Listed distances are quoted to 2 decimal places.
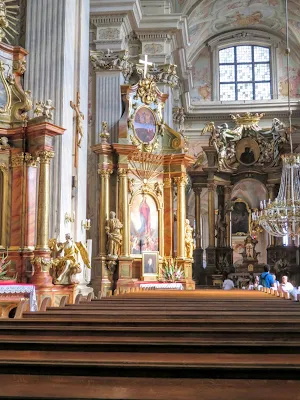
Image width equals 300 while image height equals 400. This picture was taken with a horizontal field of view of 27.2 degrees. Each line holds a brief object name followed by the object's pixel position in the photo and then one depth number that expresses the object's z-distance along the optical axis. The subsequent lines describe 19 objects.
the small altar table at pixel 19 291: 9.21
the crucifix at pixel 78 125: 13.33
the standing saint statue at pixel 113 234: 16.95
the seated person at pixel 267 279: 15.40
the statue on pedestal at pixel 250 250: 25.77
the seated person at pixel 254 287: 18.77
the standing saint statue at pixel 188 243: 19.42
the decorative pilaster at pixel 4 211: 10.44
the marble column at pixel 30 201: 10.38
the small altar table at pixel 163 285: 17.52
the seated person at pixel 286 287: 13.25
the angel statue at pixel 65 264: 10.34
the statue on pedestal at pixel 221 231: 25.72
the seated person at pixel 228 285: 20.02
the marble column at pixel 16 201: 10.45
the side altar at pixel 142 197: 17.14
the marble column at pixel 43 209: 10.12
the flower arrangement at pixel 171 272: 18.33
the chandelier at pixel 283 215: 18.22
